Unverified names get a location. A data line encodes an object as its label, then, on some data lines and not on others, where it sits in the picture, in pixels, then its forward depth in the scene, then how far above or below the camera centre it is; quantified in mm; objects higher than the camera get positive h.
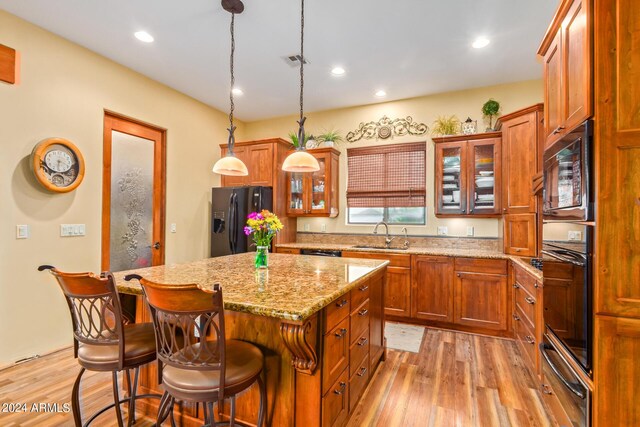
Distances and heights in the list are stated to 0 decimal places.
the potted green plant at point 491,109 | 3938 +1406
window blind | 4453 +624
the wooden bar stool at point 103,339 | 1483 -659
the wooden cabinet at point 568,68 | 1381 +802
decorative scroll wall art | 4465 +1325
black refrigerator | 4457 +39
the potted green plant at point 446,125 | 4117 +1247
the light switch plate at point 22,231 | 2762 -156
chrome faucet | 4465 -308
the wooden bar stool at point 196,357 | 1246 -638
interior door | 3529 +255
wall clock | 2844 +485
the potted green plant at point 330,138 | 4820 +1254
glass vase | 2408 -326
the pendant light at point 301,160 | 2458 +452
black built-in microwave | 1333 +206
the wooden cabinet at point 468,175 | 3766 +547
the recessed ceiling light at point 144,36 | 2980 +1763
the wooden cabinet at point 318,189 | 4691 +435
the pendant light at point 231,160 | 2540 +481
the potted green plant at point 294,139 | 4793 +1222
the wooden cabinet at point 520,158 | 3184 +656
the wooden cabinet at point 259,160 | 4684 +867
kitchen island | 1424 -632
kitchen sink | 4295 -436
